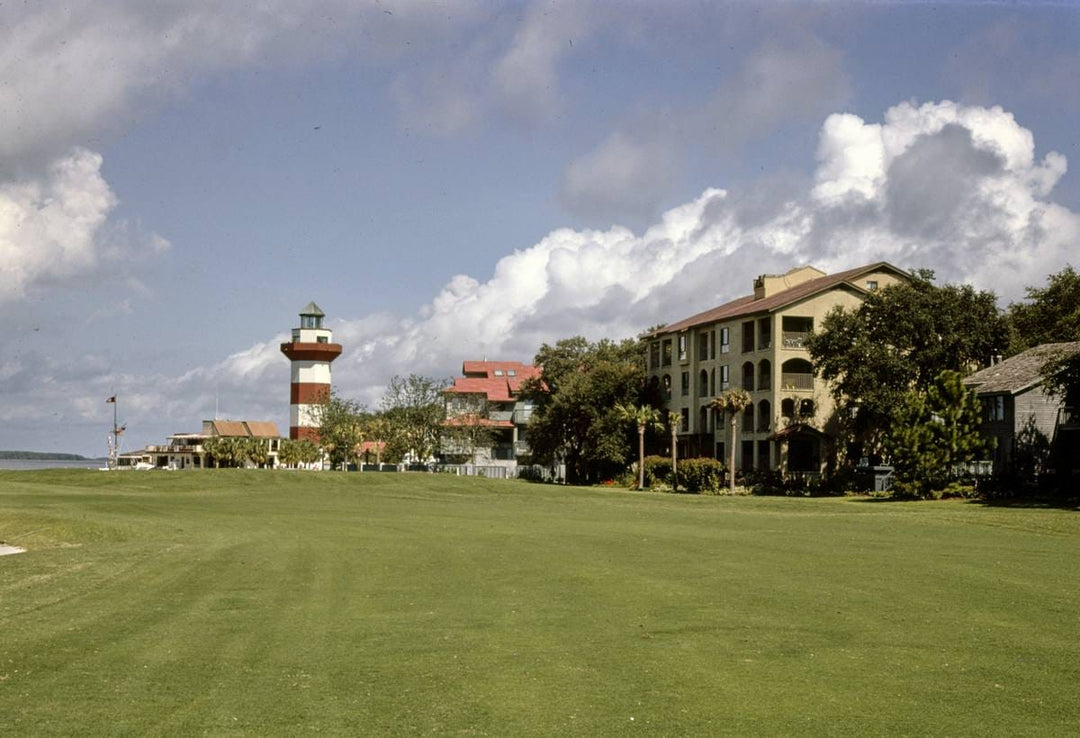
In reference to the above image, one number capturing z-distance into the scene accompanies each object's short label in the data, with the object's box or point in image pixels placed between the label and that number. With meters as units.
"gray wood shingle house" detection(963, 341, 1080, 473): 63.81
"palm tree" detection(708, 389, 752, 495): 76.44
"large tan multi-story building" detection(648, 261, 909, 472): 83.50
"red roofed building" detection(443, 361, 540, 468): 124.96
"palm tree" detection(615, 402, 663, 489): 83.62
